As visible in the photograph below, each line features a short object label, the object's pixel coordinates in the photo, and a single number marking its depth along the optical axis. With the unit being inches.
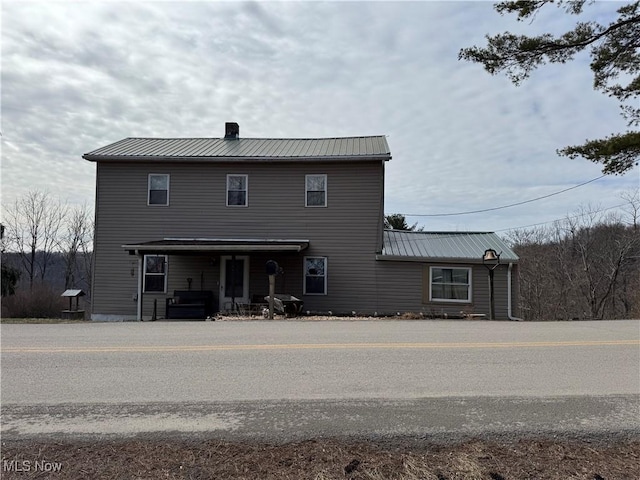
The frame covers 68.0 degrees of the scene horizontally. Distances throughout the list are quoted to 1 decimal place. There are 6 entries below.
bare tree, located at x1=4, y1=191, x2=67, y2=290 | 1532.7
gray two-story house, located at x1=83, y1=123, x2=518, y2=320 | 706.2
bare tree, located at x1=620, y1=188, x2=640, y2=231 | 1142.2
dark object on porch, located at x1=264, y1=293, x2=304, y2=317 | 591.8
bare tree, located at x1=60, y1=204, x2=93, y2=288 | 1581.0
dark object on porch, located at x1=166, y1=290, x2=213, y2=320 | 669.9
